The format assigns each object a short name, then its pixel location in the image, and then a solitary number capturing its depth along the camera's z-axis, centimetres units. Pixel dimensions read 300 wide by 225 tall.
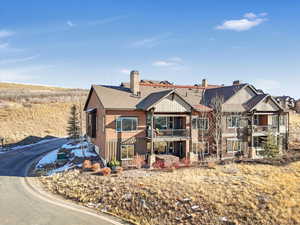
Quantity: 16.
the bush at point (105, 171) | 2280
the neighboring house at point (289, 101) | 7937
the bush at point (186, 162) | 2653
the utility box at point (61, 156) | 2836
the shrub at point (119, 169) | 2368
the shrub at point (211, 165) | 2572
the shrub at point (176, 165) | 2561
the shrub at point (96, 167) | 2403
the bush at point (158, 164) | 2554
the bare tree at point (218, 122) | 2928
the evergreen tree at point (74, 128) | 4061
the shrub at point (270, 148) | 2939
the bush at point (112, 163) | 2464
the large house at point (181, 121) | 2630
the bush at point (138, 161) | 2546
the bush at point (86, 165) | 2442
